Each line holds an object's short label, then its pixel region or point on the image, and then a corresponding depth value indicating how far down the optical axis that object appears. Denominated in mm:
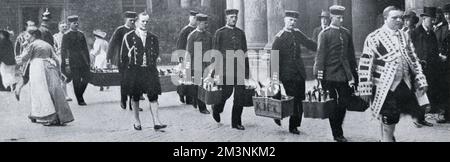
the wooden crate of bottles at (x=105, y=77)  10375
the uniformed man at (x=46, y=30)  10000
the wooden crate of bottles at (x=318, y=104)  6793
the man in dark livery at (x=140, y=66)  7773
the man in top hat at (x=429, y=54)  7969
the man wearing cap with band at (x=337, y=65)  6840
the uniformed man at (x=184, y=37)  10006
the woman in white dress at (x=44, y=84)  7977
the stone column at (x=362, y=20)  12578
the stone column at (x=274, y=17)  12508
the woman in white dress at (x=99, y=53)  12508
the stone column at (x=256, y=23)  13023
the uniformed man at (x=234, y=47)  7934
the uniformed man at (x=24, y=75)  8094
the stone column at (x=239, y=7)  14039
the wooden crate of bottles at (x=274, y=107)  7145
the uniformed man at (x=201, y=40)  9508
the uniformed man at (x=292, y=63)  7445
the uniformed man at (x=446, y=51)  8008
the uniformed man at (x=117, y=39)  8266
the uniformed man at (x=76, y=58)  10305
